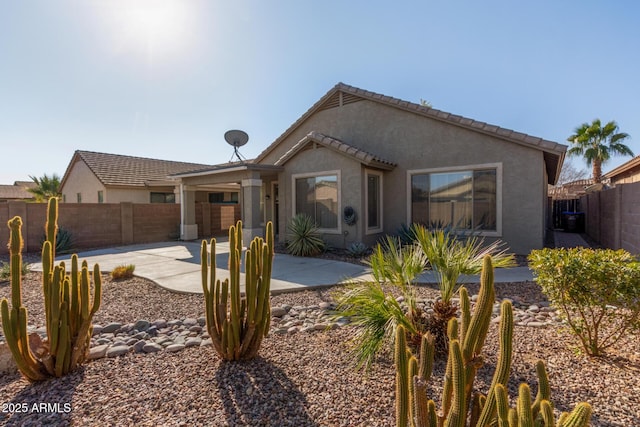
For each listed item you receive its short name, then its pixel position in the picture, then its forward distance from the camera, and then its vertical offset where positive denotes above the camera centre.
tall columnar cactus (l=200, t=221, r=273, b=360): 3.80 -1.08
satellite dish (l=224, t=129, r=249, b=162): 15.64 +3.65
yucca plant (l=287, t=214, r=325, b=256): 11.40 -0.93
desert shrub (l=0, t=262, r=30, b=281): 8.30 -1.45
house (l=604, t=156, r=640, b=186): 13.50 +1.85
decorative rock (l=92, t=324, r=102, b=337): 4.98 -1.78
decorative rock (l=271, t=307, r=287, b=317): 5.68 -1.73
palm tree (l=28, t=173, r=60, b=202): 27.02 +2.40
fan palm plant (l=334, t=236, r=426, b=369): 3.61 -1.12
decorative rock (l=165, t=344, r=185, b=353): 4.30 -1.78
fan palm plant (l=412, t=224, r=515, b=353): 3.92 -0.69
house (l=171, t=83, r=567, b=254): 10.22 +1.38
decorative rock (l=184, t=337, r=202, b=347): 4.44 -1.77
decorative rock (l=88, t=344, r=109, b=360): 4.05 -1.73
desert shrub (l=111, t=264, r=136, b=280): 8.45 -1.51
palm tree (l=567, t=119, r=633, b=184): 22.83 +4.85
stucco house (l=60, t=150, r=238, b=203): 20.48 +2.13
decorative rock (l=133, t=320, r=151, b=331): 5.18 -1.78
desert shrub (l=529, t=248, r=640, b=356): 3.52 -0.84
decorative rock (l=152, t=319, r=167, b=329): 5.22 -1.77
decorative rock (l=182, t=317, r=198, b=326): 5.27 -1.77
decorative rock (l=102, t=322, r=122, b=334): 5.09 -1.78
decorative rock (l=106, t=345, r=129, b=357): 4.18 -1.77
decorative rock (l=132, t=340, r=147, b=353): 4.36 -1.78
